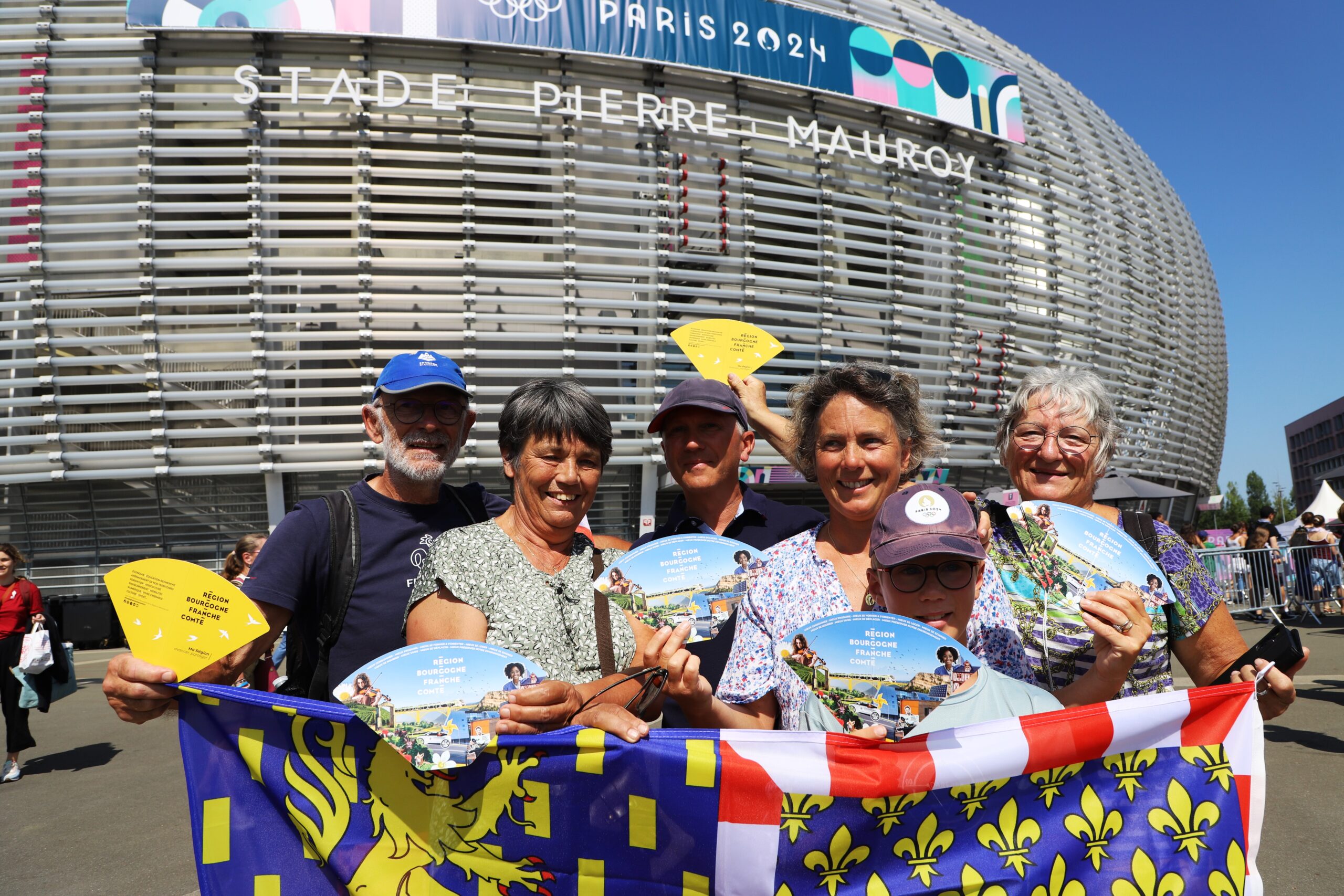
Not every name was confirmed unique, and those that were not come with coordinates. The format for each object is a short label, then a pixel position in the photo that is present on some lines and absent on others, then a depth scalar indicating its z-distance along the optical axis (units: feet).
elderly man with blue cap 8.64
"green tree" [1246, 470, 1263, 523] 371.15
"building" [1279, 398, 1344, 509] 352.90
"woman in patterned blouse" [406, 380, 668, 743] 6.73
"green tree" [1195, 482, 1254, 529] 304.01
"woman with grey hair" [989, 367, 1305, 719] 6.45
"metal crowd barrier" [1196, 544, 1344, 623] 42.73
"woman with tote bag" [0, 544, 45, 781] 20.65
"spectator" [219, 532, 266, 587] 20.71
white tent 69.67
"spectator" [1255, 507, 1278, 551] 48.55
